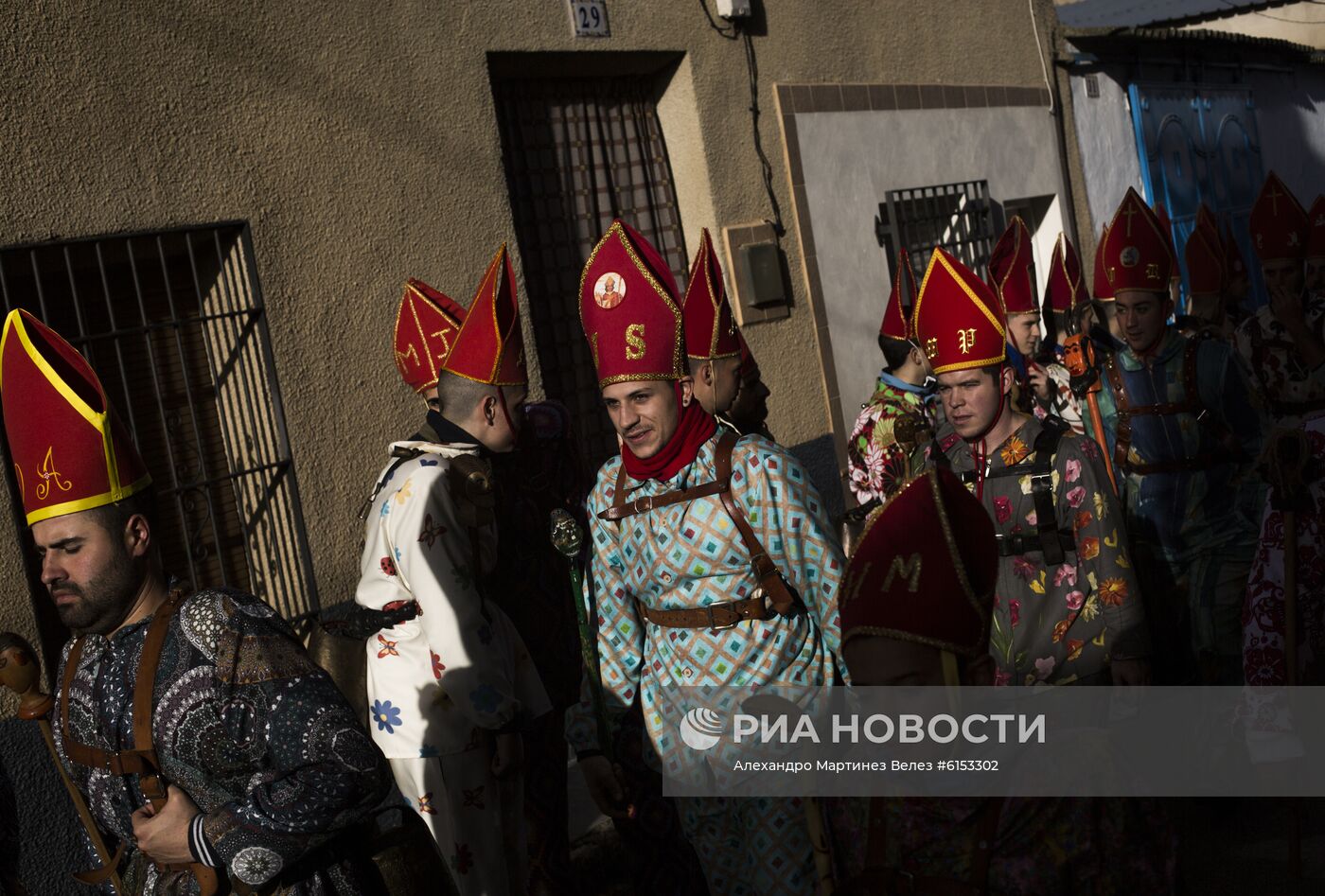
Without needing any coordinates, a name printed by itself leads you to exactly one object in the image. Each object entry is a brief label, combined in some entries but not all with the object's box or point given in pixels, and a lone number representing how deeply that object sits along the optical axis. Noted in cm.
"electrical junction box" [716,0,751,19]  930
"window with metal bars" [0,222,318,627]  619
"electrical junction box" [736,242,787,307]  924
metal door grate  834
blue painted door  1559
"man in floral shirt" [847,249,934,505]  611
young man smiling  382
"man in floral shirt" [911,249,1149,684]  403
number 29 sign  828
